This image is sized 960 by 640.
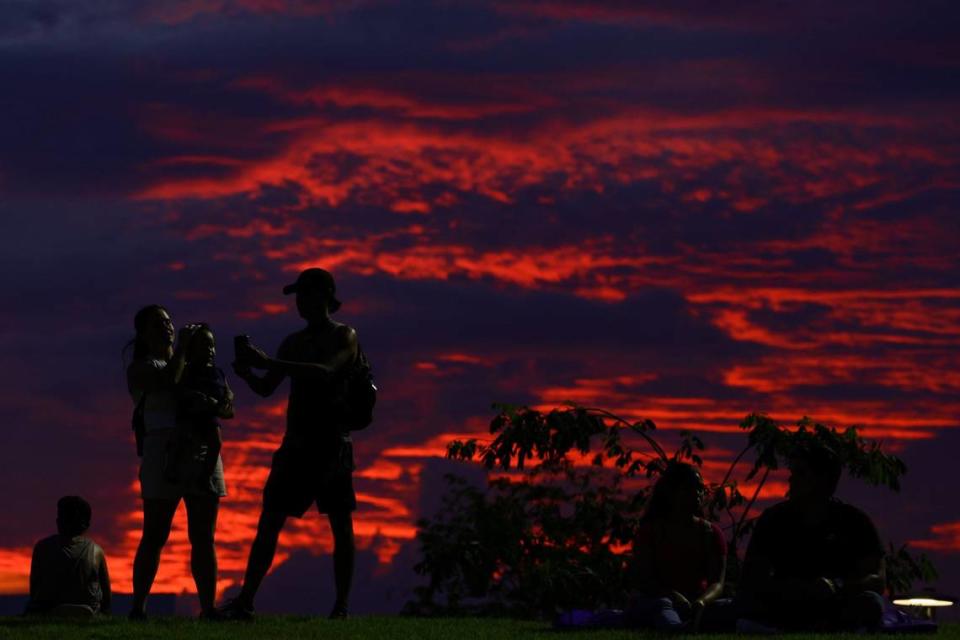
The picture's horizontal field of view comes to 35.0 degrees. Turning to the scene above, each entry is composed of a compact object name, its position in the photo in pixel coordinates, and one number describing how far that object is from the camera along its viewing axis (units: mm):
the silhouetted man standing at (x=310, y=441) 13570
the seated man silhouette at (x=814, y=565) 12266
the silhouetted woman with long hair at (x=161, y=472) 13312
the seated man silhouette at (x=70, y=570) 14477
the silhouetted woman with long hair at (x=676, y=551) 12586
